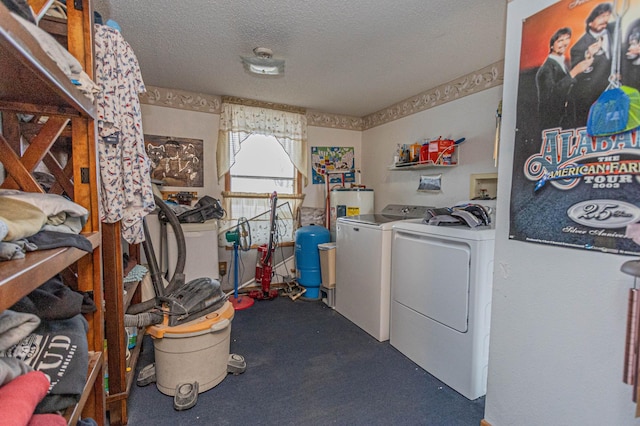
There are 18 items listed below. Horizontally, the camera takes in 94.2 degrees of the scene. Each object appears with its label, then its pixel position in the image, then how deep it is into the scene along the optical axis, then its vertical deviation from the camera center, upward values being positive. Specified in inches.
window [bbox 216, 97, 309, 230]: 134.6 +17.0
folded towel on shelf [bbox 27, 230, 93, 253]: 24.5 -4.6
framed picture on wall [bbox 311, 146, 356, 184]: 156.9 +16.7
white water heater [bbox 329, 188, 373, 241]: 144.2 -3.8
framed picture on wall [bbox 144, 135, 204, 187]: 124.0 +13.2
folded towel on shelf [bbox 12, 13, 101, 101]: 21.1 +11.8
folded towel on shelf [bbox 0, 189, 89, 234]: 26.6 -2.1
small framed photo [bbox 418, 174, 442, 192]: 121.5 +5.0
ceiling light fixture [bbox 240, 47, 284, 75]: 89.7 +39.3
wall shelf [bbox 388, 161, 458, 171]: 113.9 +11.8
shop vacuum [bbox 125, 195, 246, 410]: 67.4 -34.1
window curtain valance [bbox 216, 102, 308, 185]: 133.4 +29.2
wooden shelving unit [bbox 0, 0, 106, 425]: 20.3 +4.6
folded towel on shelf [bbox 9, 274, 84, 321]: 28.5 -11.4
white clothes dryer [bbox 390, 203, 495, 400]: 69.6 -26.9
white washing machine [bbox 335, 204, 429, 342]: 95.9 -26.7
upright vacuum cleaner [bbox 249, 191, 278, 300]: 132.7 -33.9
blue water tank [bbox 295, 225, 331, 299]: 133.0 -29.7
